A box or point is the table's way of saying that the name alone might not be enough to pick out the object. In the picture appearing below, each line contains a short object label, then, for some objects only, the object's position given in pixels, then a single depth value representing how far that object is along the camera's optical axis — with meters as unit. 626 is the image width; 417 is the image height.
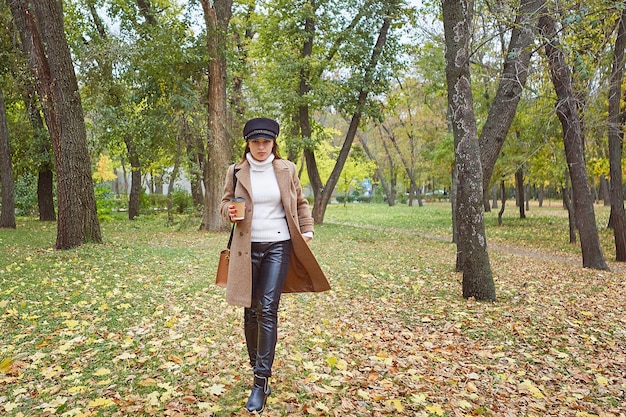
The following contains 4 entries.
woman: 3.46
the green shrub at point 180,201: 26.14
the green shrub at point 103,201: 21.84
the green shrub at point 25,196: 22.25
